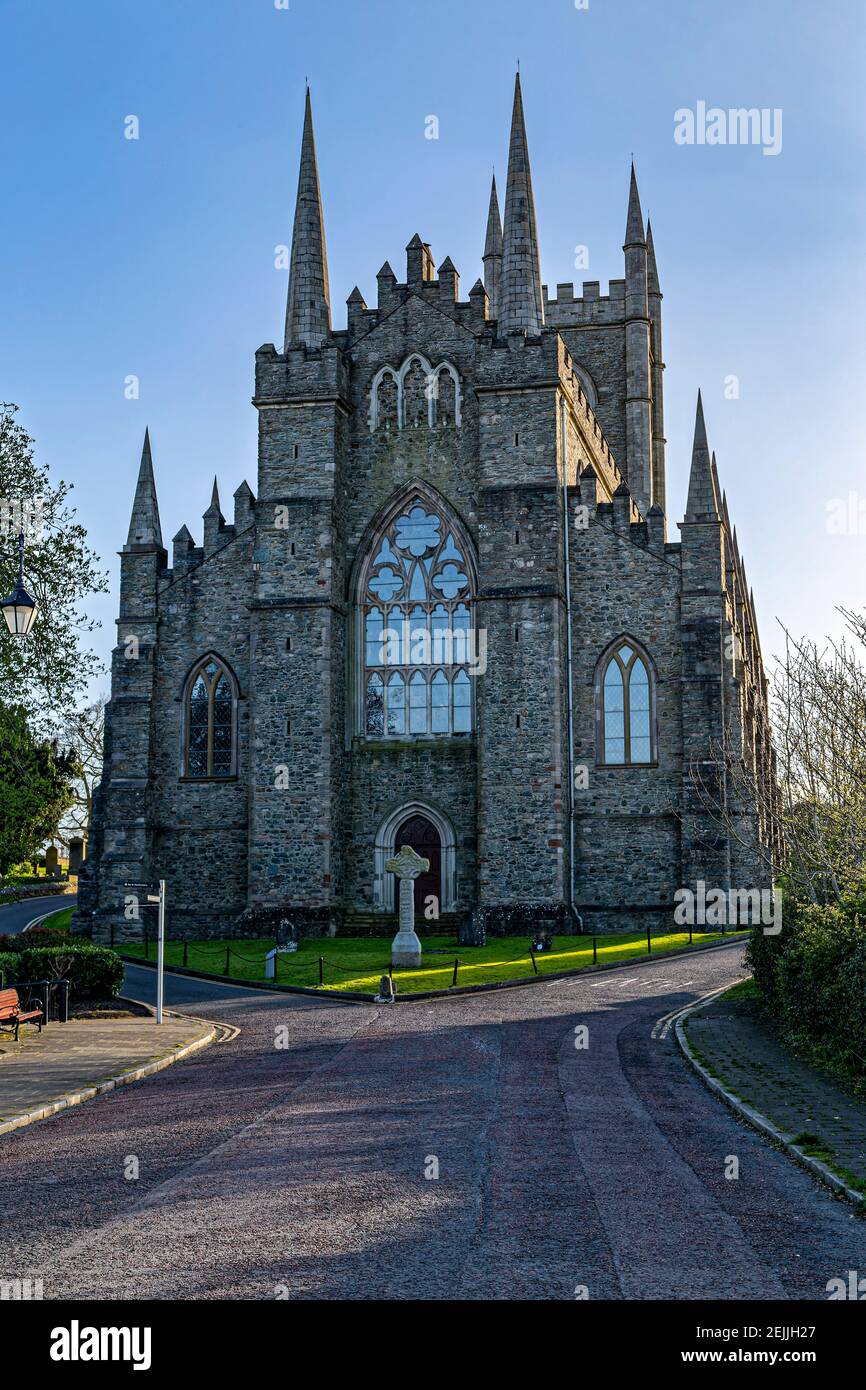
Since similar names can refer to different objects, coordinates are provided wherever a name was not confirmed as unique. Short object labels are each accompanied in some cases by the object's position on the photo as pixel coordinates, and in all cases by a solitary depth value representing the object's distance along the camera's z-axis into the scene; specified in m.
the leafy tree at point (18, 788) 24.05
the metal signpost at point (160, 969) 19.94
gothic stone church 33.88
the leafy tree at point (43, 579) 26.53
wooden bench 17.54
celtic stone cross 28.52
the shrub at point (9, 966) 21.80
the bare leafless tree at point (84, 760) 60.66
